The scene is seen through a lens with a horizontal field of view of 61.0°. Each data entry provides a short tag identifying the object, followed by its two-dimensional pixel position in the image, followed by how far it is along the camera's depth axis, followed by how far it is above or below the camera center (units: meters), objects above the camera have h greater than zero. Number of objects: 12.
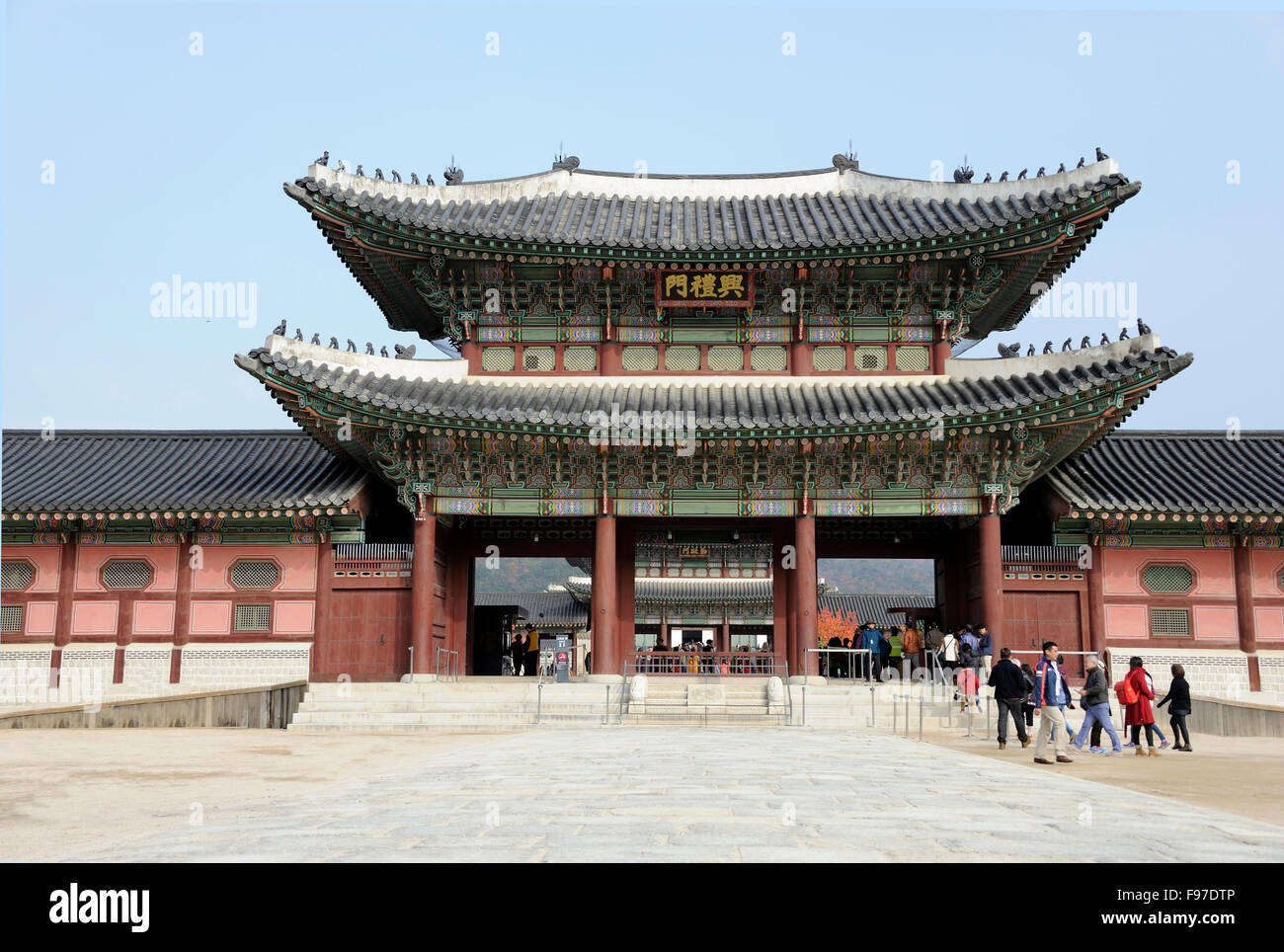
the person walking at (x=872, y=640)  25.20 -0.55
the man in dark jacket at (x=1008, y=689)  16.05 -1.05
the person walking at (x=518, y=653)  32.16 -1.24
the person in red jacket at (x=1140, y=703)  15.88 -1.23
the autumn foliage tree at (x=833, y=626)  58.65 -0.55
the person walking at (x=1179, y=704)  16.52 -1.28
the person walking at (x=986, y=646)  21.33 -0.56
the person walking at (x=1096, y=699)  15.26 -1.13
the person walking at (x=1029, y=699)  16.84 -1.30
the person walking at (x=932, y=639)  25.68 -0.54
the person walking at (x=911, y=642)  24.47 -0.57
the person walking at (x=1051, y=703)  13.97 -1.10
